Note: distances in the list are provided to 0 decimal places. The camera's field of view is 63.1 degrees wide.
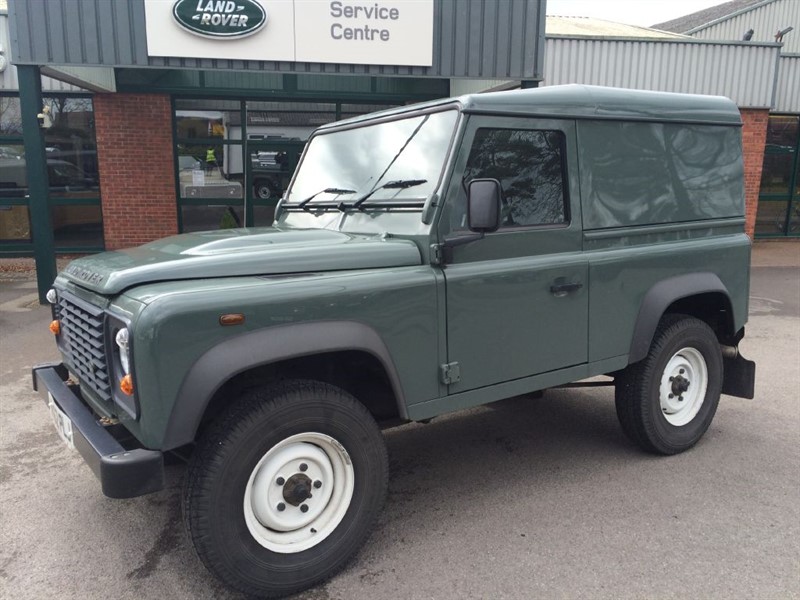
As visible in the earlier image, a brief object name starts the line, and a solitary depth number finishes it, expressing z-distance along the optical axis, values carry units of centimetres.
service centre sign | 793
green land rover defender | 257
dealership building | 1114
